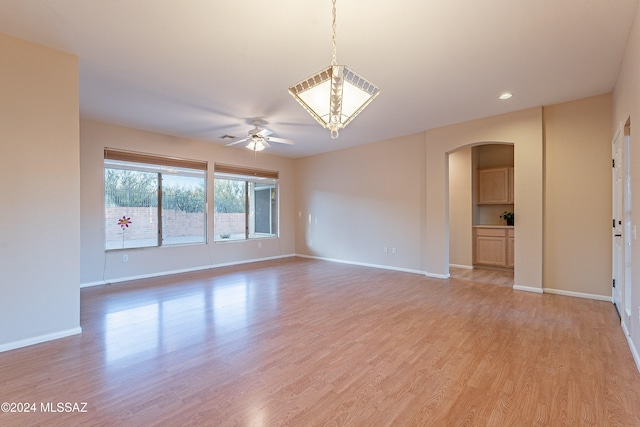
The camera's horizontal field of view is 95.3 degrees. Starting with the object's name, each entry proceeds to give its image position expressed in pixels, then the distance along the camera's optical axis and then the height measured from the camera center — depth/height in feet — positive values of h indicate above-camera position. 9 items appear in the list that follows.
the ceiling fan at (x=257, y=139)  15.67 +4.05
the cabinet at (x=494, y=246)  19.60 -2.32
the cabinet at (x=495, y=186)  20.65 +1.94
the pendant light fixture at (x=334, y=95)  6.04 +2.61
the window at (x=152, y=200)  17.58 +0.89
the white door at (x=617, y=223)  10.71 -0.44
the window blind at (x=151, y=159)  17.25 +3.54
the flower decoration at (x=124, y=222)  17.82 -0.48
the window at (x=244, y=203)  22.35 +0.88
